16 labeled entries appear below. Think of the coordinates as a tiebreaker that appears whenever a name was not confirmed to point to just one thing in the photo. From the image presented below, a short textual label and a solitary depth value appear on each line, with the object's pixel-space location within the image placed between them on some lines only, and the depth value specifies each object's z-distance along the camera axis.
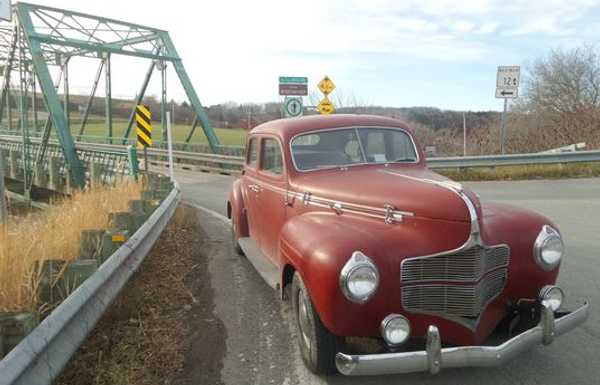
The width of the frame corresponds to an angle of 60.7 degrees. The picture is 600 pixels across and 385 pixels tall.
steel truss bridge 21.75
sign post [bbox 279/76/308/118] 15.27
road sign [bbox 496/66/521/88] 14.15
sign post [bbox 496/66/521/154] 14.15
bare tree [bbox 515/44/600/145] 28.90
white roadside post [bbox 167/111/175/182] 13.62
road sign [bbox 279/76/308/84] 15.34
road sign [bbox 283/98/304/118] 15.14
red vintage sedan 3.04
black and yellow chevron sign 15.18
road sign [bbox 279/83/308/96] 15.35
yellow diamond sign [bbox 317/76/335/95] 15.15
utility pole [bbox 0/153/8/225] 7.03
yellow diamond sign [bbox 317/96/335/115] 15.09
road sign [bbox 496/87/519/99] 14.15
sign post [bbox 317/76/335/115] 15.10
